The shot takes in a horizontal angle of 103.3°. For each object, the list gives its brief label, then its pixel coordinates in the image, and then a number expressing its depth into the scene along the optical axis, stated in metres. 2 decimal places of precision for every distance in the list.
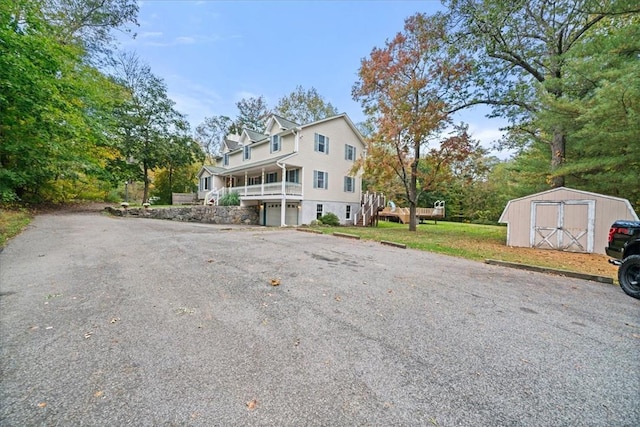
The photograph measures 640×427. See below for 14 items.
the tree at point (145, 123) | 22.59
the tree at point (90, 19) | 15.94
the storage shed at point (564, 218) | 8.51
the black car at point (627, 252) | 4.63
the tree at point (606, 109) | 6.87
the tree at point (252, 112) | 35.28
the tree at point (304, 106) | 31.58
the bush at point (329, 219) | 18.39
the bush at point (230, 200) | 20.62
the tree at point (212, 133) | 37.31
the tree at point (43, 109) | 8.84
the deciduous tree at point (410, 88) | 12.99
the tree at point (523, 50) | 9.91
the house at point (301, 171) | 18.30
